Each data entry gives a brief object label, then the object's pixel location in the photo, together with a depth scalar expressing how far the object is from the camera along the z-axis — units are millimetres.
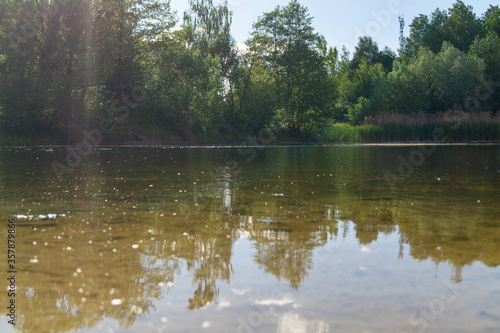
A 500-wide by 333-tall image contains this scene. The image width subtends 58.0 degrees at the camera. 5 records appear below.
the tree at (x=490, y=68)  75812
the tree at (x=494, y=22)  98188
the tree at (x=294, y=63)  67750
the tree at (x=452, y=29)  100438
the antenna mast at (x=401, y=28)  122406
